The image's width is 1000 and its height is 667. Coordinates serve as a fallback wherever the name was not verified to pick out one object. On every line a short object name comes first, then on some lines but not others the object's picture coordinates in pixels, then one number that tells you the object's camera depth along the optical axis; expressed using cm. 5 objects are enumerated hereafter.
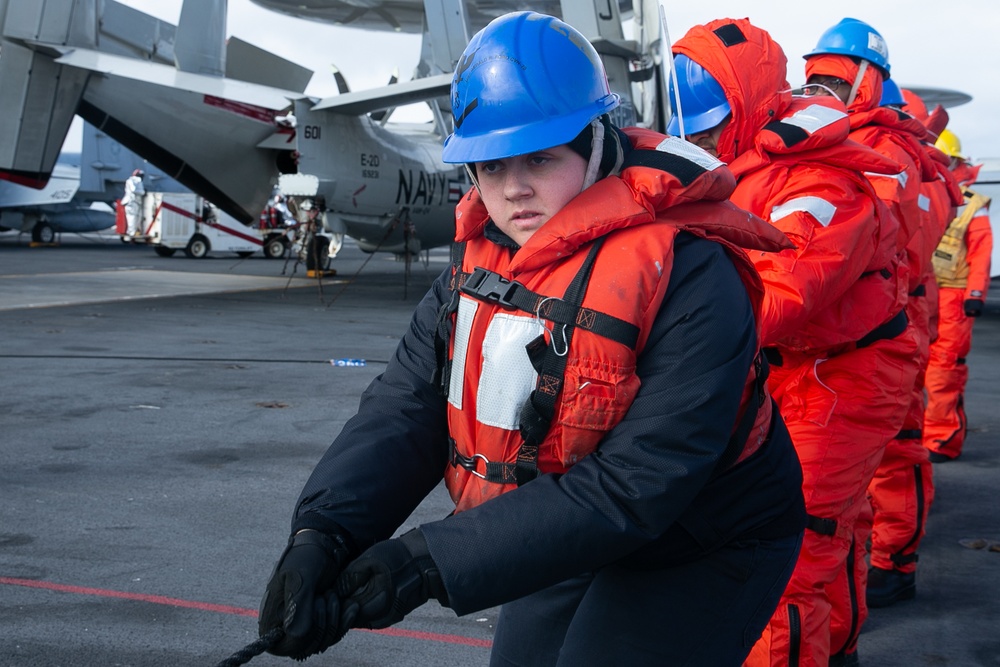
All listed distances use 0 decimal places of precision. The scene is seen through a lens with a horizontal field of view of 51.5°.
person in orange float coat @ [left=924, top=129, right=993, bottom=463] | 705
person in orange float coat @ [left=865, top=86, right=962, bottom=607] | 439
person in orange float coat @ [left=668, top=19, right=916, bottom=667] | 295
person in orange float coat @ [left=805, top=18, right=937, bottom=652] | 400
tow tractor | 2692
